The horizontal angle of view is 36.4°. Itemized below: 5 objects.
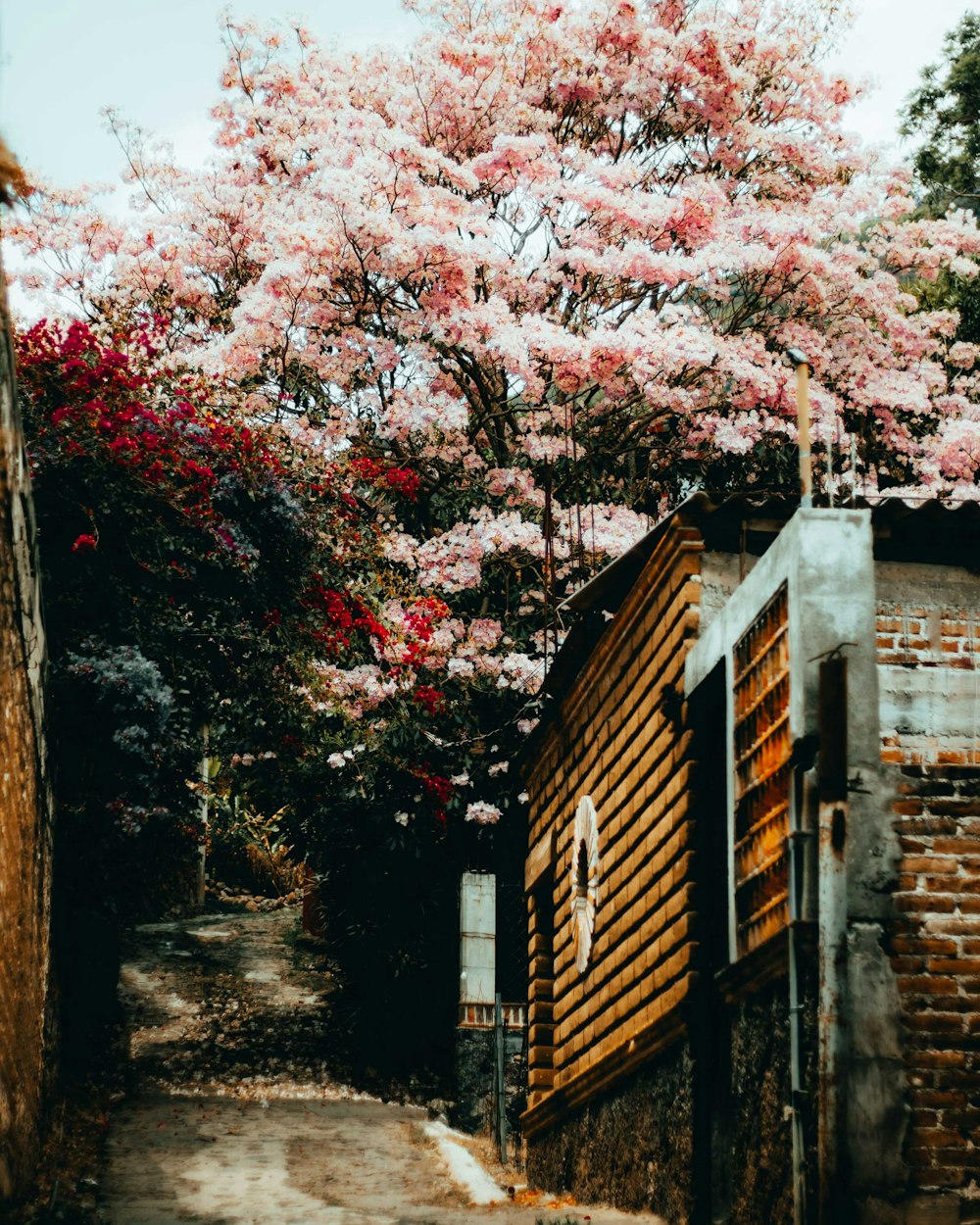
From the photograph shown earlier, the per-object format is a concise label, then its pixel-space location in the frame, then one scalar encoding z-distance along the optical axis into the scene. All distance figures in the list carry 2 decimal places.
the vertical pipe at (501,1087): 14.90
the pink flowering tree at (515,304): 18.14
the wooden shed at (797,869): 6.63
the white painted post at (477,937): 16.69
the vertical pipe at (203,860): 26.45
